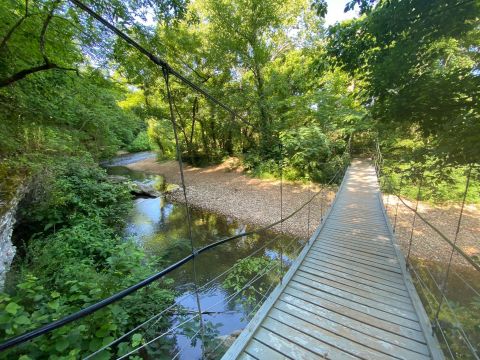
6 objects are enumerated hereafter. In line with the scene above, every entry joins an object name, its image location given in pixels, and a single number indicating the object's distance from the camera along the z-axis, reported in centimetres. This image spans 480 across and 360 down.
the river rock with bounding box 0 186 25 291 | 232
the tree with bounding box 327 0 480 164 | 200
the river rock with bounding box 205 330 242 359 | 224
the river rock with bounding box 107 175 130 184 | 851
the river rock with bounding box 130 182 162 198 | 835
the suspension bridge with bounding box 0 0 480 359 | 156
